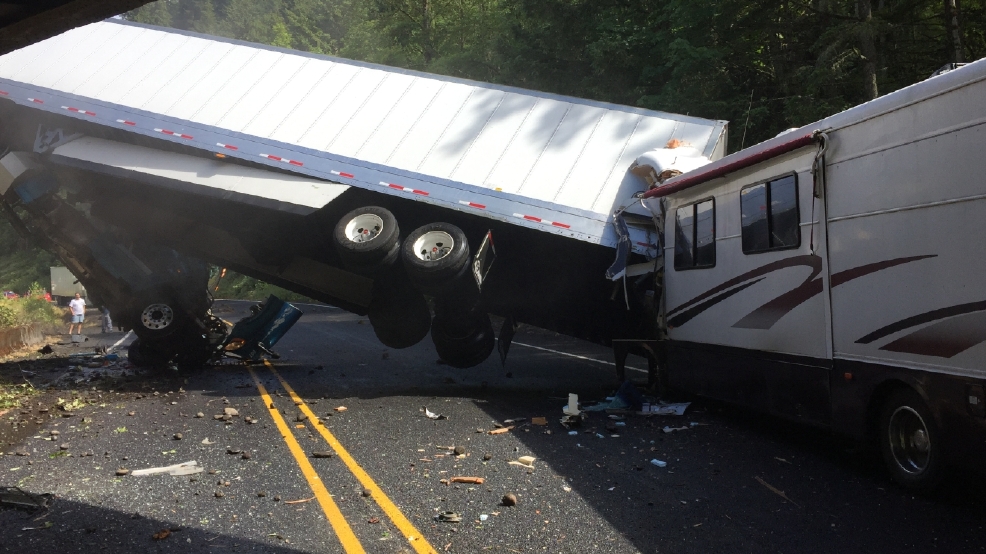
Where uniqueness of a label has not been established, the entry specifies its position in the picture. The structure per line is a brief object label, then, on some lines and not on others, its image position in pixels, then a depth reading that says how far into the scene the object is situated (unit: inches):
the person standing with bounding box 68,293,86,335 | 891.4
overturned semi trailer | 383.9
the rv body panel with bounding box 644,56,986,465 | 194.9
